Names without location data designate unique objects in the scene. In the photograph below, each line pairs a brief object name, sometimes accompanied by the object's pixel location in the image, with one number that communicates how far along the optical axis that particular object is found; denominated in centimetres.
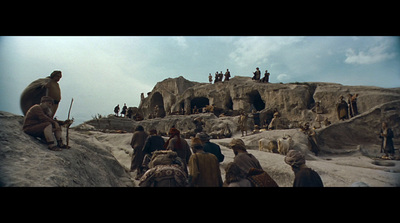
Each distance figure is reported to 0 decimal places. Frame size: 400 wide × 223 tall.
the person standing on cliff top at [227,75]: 2833
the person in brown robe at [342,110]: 1472
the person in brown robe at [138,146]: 648
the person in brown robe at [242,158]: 430
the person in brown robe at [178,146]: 571
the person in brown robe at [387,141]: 1024
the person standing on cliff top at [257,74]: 2675
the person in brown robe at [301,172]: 396
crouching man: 443
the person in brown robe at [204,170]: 415
